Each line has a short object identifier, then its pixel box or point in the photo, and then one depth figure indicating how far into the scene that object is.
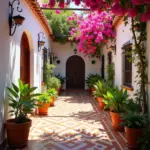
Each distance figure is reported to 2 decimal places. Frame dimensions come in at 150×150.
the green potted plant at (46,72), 7.68
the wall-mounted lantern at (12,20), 3.49
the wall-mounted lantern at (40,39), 6.27
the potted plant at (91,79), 10.02
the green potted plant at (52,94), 6.82
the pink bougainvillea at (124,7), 2.49
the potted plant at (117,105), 4.34
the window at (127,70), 5.69
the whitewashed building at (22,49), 3.25
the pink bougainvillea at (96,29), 7.53
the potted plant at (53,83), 8.17
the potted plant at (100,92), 6.73
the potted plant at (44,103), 5.68
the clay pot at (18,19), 3.48
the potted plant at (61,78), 11.25
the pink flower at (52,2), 2.87
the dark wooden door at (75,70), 12.22
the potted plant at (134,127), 3.29
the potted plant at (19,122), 3.29
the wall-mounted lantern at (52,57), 10.89
